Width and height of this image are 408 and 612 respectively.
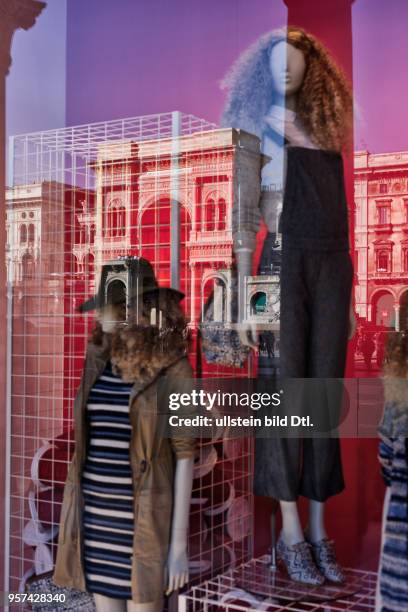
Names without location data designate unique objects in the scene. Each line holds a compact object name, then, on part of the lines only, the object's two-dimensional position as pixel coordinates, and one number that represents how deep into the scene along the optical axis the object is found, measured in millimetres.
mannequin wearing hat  2777
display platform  2539
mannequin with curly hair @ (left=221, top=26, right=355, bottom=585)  2551
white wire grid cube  2727
